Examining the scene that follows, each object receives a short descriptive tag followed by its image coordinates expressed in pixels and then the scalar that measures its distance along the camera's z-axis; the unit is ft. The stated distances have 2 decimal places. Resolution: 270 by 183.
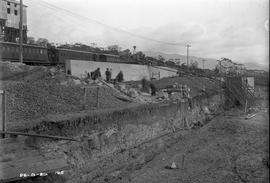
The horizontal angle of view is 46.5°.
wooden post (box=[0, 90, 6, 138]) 26.43
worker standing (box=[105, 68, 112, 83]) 71.71
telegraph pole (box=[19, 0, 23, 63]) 68.57
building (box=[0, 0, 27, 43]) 131.44
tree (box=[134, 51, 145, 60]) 119.71
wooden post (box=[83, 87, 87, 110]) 41.22
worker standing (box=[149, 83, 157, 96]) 66.74
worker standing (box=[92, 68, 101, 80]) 66.96
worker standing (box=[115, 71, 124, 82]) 78.47
